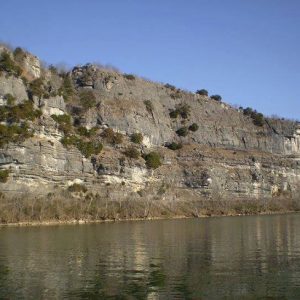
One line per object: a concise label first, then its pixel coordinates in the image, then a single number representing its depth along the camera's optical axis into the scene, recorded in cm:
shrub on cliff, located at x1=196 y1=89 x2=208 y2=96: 13885
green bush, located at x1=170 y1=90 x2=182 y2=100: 12602
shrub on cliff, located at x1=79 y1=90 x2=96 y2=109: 10475
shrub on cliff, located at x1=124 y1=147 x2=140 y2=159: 9846
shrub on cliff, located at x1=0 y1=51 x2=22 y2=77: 8544
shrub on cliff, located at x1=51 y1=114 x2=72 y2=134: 8831
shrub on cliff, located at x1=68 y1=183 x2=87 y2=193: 8362
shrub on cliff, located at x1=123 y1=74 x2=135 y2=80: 12181
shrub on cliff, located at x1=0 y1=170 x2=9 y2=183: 7397
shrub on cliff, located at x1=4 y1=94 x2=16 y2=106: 8112
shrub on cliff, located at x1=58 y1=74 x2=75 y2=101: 10323
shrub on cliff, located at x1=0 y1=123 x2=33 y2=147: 7588
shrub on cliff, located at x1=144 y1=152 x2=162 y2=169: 10106
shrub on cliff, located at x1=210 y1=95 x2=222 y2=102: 14038
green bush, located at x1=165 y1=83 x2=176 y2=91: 12775
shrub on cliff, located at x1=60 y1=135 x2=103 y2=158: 8712
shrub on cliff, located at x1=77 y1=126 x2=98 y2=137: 9569
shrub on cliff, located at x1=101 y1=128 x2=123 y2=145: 9955
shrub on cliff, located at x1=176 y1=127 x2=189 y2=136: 11900
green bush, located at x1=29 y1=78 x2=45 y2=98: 8725
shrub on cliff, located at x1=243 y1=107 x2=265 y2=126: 13530
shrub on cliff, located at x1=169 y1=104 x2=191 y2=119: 12206
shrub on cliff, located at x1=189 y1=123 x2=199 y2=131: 12119
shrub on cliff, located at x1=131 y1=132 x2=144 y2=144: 10556
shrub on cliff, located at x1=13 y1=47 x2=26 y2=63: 9361
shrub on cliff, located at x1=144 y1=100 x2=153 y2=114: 11738
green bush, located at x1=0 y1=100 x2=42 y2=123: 7875
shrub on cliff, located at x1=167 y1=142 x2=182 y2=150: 11383
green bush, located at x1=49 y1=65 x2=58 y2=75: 11187
